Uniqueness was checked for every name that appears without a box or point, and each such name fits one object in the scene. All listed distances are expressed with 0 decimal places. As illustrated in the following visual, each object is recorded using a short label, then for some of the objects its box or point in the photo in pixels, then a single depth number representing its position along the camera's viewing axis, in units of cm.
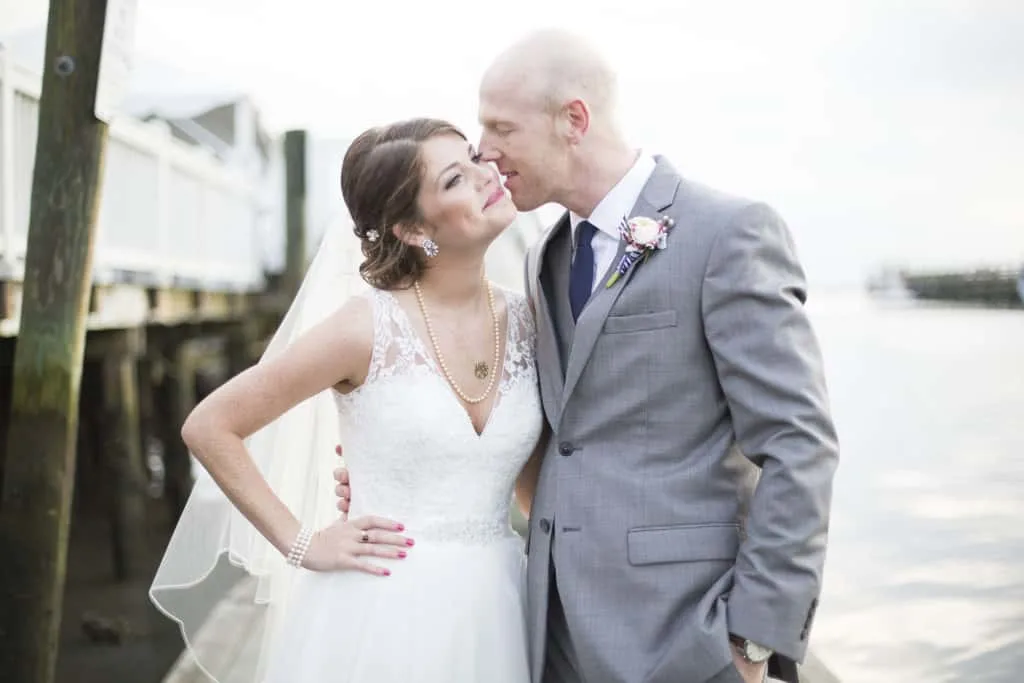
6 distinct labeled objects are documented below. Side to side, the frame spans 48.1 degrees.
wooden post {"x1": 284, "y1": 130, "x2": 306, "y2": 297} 1403
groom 227
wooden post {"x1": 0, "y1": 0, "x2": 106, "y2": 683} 418
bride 259
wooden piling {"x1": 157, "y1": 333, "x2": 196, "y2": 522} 1209
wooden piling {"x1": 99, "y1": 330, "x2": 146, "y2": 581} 953
